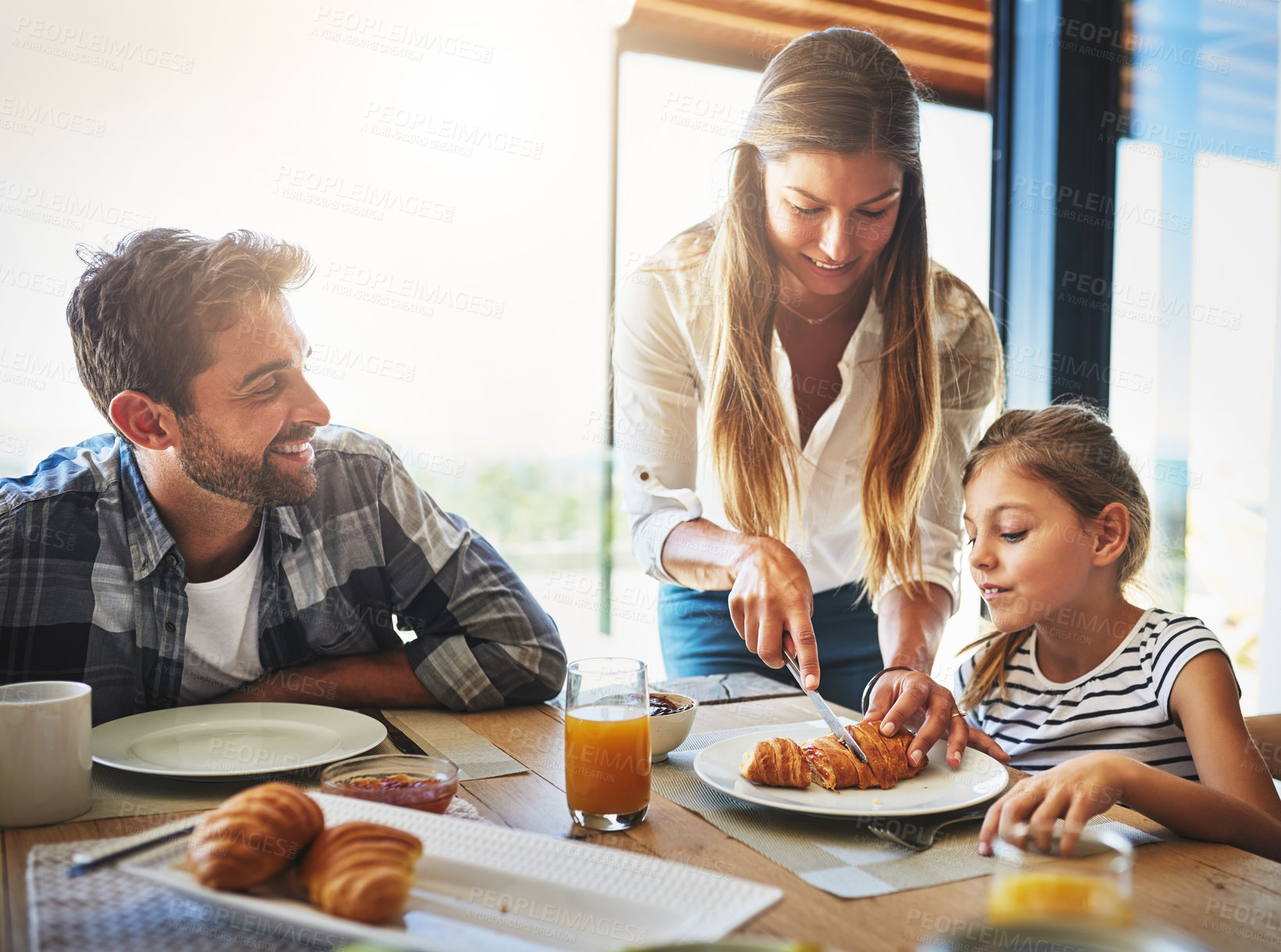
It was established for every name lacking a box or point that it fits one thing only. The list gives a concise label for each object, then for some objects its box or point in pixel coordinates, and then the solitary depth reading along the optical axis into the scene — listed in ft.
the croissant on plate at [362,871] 2.33
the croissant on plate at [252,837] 2.42
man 4.61
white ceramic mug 3.13
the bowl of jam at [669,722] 3.90
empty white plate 3.65
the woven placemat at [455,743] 3.87
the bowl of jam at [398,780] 3.10
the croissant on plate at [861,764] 3.55
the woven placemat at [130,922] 2.35
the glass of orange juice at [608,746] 3.18
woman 5.73
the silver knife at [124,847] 2.63
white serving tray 2.34
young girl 4.51
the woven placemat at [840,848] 2.87
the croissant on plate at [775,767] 3.52
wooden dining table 2.52
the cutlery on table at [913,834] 3.13
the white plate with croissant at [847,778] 3.36
